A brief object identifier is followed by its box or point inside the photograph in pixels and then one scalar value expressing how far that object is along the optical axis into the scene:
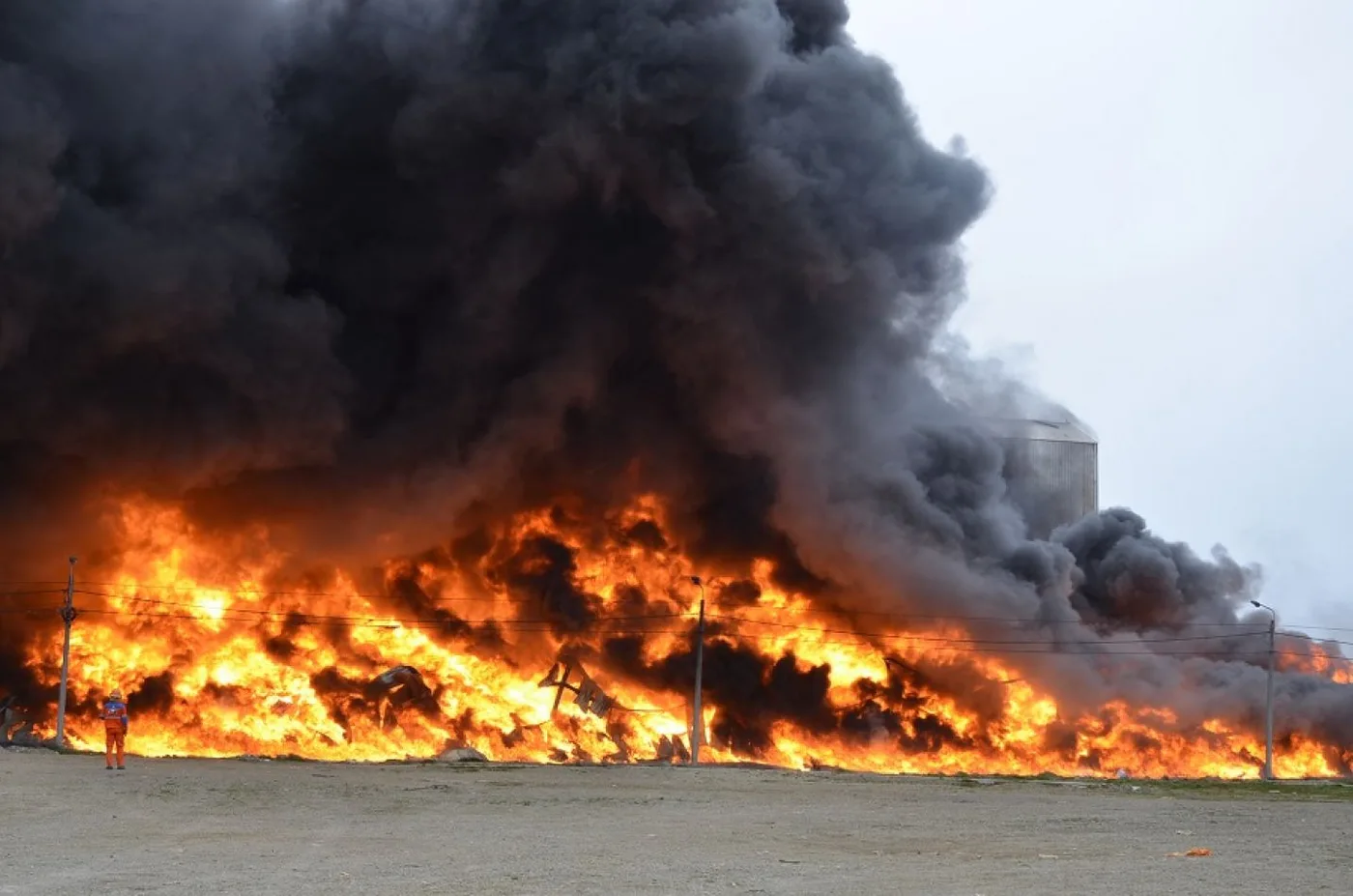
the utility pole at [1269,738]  55.66
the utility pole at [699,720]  54.97
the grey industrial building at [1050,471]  74.12
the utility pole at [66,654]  51.44
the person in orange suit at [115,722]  43.44
